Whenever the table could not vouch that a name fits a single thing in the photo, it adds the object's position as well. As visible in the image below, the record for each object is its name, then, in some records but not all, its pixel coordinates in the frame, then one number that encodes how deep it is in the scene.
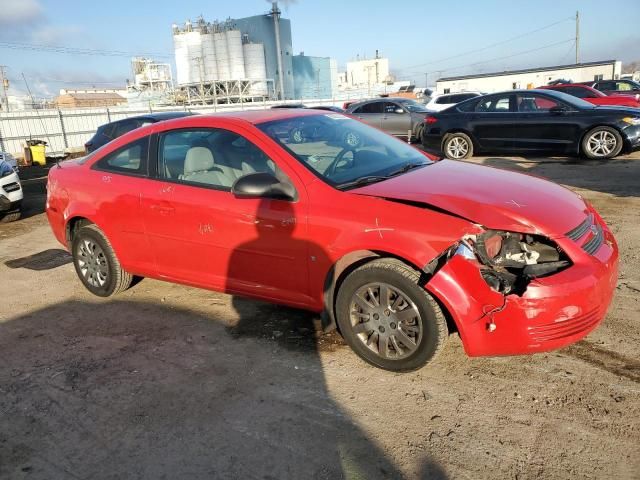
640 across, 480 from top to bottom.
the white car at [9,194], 8.25
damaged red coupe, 2.88
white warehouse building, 48.19
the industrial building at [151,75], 59.31
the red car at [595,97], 15.31
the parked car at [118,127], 11.32
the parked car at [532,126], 10.04
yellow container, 18.78
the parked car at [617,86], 20.33
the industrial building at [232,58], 51.31
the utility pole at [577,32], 57.72
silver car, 15.60
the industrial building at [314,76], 59.28
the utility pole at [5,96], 31.66
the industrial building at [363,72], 94.64
